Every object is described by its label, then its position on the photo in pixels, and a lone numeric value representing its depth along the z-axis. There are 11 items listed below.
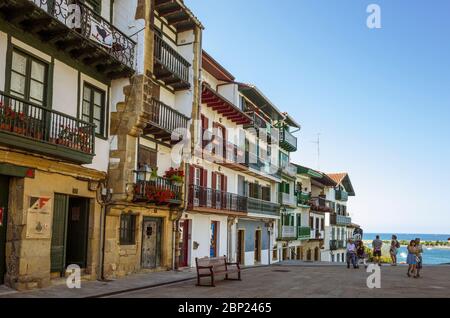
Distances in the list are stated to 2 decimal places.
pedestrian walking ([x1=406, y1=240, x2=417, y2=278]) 19.83
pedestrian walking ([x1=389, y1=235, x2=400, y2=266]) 26.70
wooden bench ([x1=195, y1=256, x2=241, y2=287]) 15.76
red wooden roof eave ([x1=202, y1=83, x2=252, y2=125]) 25.33
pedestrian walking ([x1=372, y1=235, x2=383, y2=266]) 26.56
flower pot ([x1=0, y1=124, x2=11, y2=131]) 11.34
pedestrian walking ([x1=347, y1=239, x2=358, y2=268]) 25.55
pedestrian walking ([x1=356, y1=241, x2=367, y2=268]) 28.00
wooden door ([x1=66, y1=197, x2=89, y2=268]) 16.34
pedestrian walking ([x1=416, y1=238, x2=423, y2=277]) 19.95
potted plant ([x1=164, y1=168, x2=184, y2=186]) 21.02
